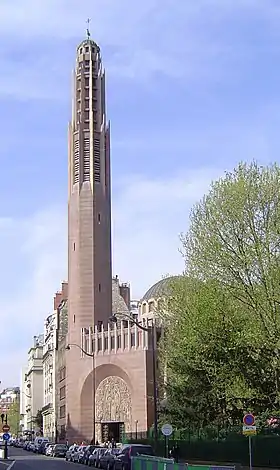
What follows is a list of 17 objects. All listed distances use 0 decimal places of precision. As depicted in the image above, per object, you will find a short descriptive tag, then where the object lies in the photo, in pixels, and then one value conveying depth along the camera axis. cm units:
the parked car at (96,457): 4905
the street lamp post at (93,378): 8850
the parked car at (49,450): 7800
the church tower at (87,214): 9319
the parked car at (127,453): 3791
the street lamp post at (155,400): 4456
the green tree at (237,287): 3481
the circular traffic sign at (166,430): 3616
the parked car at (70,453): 6271
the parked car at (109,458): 4234
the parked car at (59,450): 7469
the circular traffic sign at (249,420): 2512
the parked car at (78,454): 5822
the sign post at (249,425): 2459
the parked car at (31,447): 9475
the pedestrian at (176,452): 4709
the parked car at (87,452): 5493
